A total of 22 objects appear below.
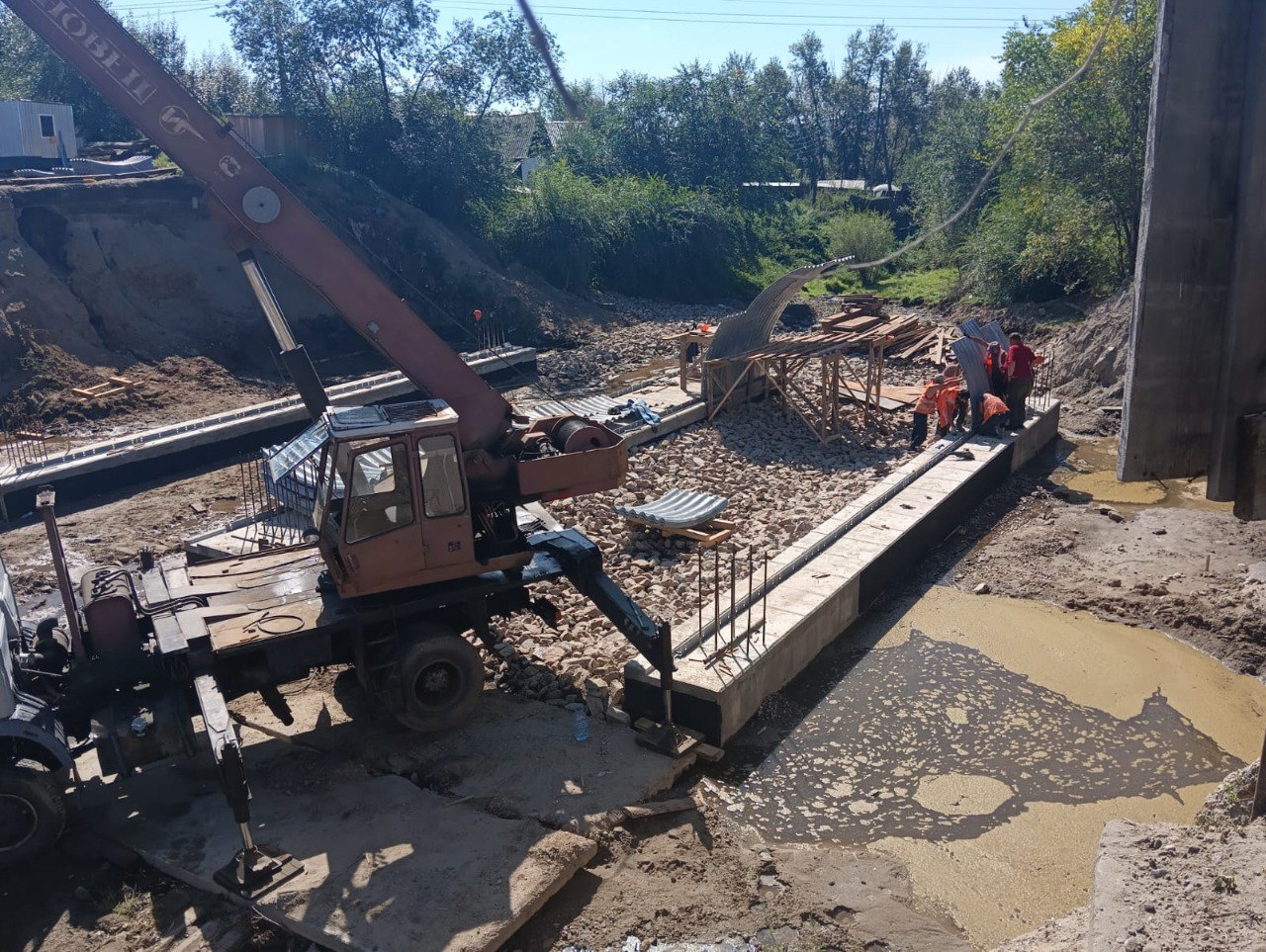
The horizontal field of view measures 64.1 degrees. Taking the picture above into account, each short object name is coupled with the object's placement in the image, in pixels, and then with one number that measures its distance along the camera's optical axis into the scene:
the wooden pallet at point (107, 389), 18.53
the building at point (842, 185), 56.69
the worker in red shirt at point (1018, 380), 15.42
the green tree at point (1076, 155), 22.45
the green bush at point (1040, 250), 24.91
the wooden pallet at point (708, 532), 11.52
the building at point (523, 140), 37.09
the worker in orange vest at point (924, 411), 15.38
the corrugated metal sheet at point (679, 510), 11.73
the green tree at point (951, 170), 34.94
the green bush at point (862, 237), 35.72
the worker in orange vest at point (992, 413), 14.88
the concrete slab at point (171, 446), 14.06
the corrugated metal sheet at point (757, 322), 17.39
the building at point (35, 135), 26.83
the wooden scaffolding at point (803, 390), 16.34
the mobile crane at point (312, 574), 6.71
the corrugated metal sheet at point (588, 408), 16.53
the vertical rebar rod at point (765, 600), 8.64
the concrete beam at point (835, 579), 8.03
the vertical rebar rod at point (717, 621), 8.34
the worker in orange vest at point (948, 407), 15.56
